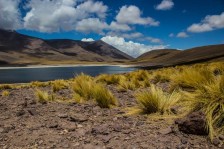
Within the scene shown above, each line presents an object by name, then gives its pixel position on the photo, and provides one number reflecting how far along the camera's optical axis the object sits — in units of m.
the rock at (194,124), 2.86
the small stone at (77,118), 3.81
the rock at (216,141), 2.62
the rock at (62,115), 4.12
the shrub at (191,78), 4.56
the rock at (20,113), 4.43
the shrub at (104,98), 4.70
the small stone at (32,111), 4.41
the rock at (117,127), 3.26
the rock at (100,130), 3.21
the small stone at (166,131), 3.01
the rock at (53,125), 3.63
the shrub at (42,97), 5.62
